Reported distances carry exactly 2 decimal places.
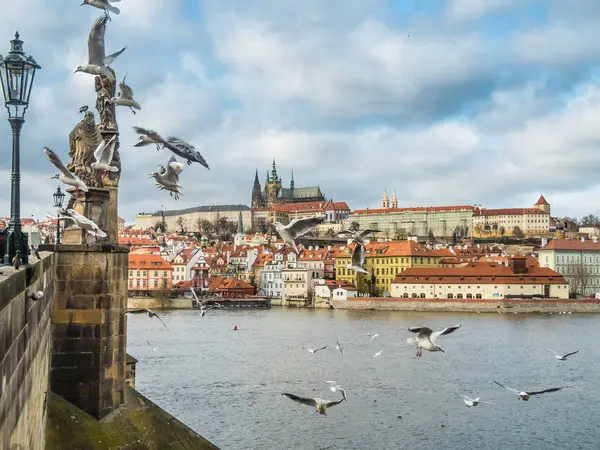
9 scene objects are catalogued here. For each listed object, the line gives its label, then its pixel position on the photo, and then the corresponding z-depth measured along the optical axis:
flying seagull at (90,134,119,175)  9.42
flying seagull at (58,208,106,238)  8.74
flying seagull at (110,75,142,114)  10.45
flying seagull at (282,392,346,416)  10.38
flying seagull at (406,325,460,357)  11.35
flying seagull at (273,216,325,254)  10.95
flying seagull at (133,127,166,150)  9.56
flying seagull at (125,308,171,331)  12.02
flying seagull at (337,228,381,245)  12.20
